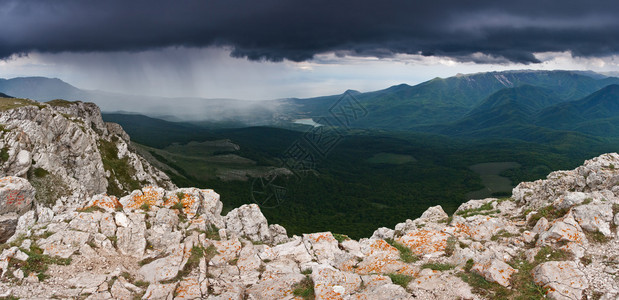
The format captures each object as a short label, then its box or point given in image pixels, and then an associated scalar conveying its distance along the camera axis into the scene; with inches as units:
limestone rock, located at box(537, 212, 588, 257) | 666.8
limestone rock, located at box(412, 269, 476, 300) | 580.7
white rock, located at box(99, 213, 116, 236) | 791.1
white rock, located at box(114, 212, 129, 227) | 821.9
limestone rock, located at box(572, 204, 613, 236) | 701.9
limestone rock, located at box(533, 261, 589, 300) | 540.1
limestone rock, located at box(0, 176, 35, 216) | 931.3
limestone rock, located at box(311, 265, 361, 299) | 601.6
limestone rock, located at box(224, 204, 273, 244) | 1137.4
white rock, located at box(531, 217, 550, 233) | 781.6
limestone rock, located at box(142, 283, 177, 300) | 597.6
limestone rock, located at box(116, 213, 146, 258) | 762.2
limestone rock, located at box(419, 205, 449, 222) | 1250.9
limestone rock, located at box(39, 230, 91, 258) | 688.4
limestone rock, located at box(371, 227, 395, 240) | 1280.5
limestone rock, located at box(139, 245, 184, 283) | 663.8
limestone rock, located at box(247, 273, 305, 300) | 625.9
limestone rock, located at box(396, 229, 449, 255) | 815.6
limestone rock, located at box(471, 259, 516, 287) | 595.3
